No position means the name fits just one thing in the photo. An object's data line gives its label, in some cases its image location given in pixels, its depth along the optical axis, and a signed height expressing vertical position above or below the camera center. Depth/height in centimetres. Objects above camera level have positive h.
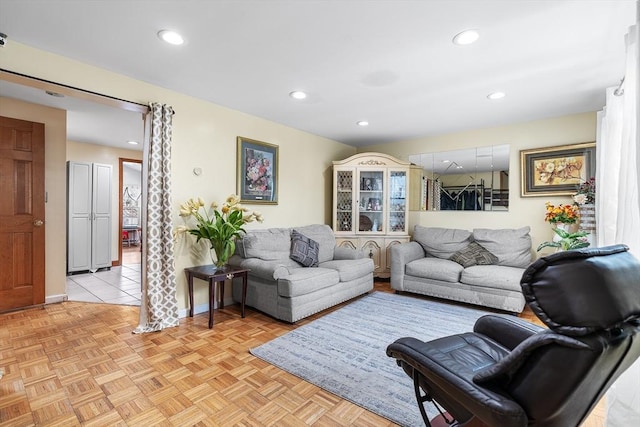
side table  278 -64
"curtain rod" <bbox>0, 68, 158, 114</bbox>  213 +94
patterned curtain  276 -23
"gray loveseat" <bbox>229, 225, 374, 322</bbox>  294 -69
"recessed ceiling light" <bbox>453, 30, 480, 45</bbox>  194 +116
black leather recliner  85 -41
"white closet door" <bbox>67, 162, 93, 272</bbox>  493 -14
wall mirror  411 +47
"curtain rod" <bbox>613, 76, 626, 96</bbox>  197 +83
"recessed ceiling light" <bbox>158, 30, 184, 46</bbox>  199 +118
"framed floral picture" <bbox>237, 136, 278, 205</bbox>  366 +49
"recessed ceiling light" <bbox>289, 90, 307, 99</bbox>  301 +119
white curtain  142 +11
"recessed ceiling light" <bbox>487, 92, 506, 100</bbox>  298 +118
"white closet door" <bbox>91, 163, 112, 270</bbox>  521 -18
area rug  181 -112
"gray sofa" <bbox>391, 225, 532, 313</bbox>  326 -67
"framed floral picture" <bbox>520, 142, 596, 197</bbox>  351 +54
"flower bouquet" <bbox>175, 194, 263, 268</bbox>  295 -16
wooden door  318 -8
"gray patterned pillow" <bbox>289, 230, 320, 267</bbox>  363 -50
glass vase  303 -43
